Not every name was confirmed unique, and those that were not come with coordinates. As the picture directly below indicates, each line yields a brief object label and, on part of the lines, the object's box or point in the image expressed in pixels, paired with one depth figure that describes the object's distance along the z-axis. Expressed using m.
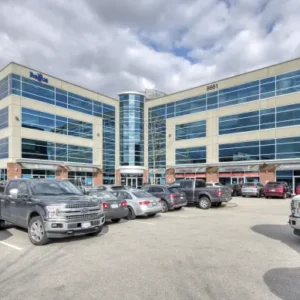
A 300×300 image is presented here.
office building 36.62
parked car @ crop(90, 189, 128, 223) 11.30
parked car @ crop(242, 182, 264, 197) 28.75
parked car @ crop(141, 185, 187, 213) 16.02
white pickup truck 7.75
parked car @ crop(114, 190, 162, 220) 13.02
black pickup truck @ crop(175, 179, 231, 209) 17.83
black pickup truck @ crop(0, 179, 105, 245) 7.78
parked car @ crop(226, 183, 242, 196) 31.45
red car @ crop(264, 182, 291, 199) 26.67
